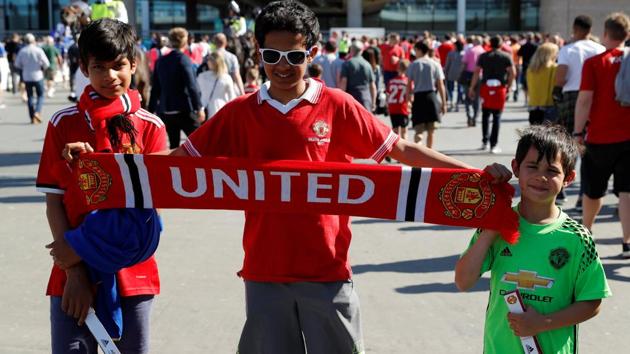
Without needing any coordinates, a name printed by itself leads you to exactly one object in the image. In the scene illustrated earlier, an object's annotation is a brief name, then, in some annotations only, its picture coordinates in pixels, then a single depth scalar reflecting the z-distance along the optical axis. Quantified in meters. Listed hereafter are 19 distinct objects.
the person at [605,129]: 7.43
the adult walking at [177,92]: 11.09
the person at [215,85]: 12.10
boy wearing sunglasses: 3.44
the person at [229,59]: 13.77
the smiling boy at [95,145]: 3.37
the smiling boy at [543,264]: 3.25
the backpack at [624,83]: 7.27
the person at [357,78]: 13.73
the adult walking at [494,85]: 13.72
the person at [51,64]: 25.44
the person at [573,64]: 9.48
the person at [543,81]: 11.11
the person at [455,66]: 21.62
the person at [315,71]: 12.78
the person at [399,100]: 13.62
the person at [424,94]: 13.32
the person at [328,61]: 16.00
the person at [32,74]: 18.91
